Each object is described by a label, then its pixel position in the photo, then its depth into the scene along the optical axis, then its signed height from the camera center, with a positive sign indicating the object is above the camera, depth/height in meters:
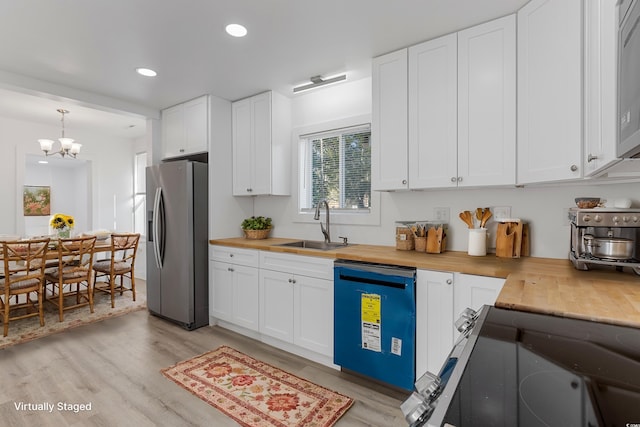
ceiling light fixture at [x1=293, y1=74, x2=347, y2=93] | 2.94 +1.20
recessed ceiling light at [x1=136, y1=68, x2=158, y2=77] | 2.82 +1.23
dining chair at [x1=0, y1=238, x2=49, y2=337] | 3.19 -0.64
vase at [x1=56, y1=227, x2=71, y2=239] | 4.26 -0.31
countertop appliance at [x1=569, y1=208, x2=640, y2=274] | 1.55 -0.15
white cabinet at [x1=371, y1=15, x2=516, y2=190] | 2.07 +0.69
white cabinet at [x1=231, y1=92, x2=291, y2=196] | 3.38 +0.70
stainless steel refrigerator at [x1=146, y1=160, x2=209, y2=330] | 3.41 -0.35
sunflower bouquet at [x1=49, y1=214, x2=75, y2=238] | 4.29 -0.21
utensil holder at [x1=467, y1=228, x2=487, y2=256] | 2.26 -0.24
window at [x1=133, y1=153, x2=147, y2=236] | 6.01 +0.28
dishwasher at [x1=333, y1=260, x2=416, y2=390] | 2.07 -0.77
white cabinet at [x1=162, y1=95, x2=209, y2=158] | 3.53 +0.94
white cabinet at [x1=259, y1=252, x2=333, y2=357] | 2.54 -0.78
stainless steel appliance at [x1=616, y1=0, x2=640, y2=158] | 0.90 +0.38
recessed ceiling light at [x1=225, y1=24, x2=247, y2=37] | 2.18 +1.24
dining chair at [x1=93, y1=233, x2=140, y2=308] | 4.25 -0.78
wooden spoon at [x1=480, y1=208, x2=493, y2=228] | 2.34 -0.07
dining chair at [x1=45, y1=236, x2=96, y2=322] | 3.63 -0.75
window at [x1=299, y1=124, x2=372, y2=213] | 3.14 +0.41
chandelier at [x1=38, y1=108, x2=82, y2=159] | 4.38 +0.90
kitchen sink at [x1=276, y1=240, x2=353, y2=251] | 3.16 -0.37
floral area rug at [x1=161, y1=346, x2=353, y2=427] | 1.97 -1.28
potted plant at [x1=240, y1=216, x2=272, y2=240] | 3.58 -0.21
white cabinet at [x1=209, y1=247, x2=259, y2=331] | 3.08 -0.79
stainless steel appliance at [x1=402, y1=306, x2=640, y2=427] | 0.62 -0.40
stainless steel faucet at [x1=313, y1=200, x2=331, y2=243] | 3.14 -0.12
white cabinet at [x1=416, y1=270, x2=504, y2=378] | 1.87 -0.61
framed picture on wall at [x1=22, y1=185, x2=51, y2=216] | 6.94 +0.18
